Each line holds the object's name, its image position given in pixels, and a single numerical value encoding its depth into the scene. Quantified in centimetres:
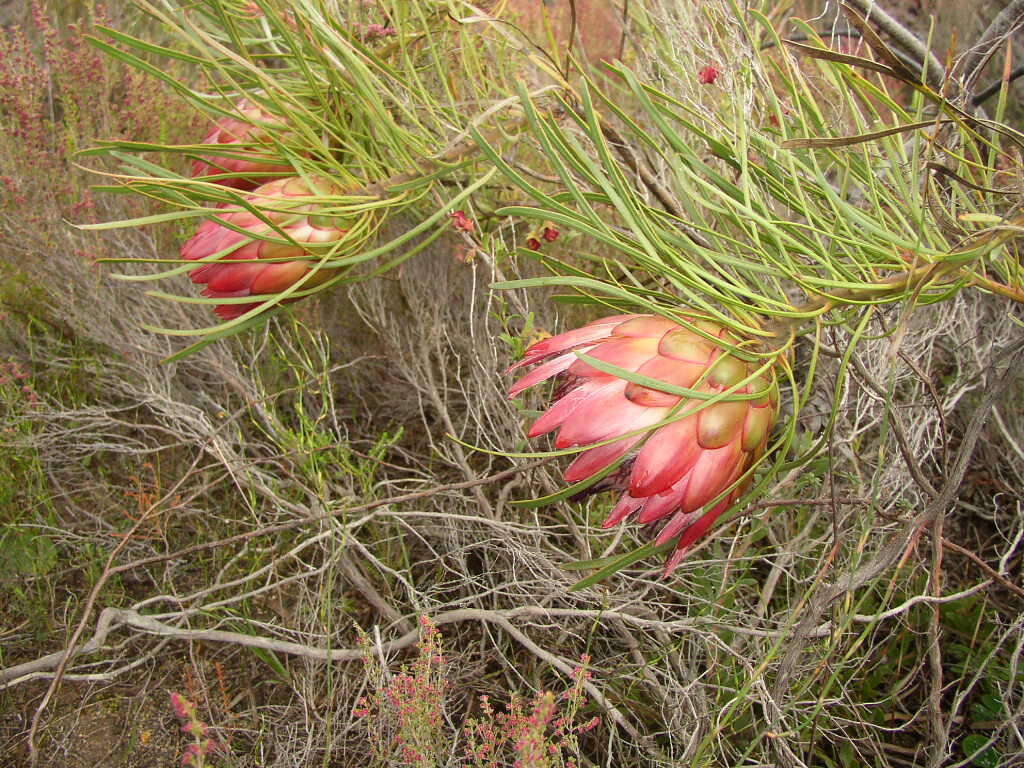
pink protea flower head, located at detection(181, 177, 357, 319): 71
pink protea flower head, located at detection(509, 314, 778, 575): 52
